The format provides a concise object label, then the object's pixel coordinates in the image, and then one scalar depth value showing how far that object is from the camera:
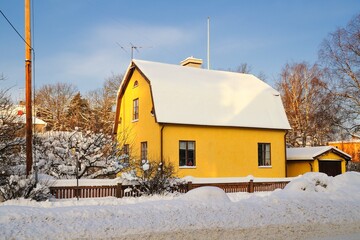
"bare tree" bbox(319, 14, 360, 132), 30.92
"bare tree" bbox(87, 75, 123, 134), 46.22
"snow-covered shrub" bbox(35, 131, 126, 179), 18.58
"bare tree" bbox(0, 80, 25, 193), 15.45
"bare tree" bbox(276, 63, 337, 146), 41.59
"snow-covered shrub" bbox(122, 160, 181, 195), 16.41
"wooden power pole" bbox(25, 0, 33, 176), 14.47
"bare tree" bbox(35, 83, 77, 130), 58.38
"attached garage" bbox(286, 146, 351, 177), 27.03
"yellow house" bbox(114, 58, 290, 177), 23.06
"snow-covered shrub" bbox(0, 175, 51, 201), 12.91
